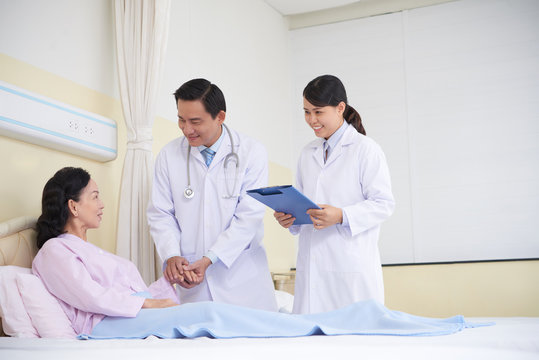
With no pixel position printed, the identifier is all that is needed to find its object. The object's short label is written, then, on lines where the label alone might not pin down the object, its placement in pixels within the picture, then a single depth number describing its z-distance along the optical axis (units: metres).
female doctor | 2.43
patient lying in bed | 1.81
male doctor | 2.59
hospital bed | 1.32
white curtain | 2.90
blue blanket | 1.77
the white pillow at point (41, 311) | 2.02
